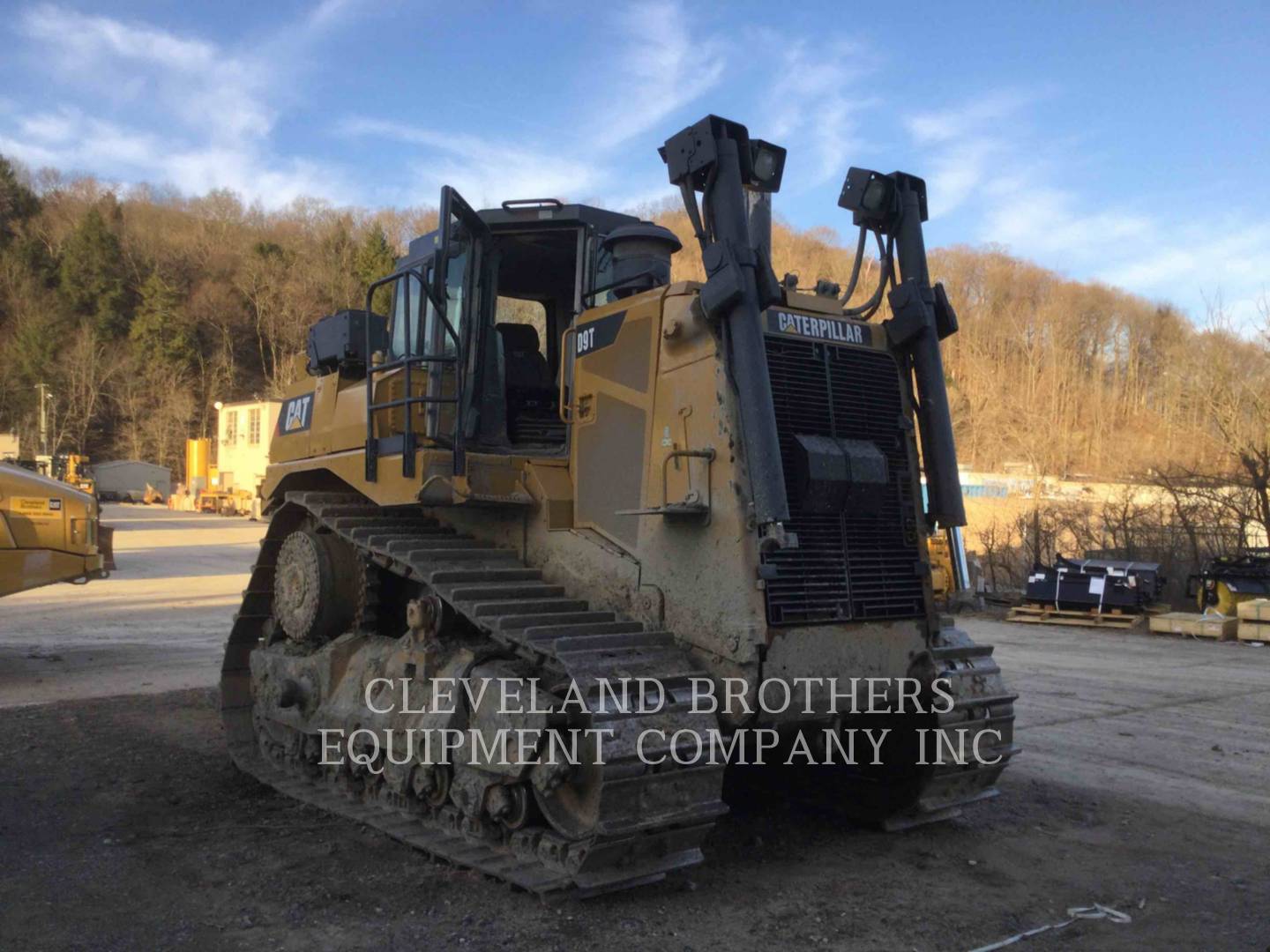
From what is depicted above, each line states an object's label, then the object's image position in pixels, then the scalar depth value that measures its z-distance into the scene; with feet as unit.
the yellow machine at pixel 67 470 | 117.39
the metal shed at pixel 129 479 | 179.83
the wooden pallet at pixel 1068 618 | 57.11
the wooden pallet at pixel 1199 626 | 52.49
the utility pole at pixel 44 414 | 184.03
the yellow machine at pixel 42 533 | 37.96
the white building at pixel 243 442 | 167.84
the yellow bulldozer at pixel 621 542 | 15.87
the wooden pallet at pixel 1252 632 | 50.62
